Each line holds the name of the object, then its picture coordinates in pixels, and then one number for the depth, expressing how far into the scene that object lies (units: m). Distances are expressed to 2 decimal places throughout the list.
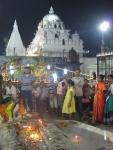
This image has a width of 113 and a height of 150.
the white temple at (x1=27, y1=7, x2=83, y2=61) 30.85
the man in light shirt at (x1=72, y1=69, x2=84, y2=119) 5.30
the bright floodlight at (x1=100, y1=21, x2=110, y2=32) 8.81
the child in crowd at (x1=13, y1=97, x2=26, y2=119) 4.64
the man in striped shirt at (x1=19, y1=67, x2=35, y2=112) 5.47
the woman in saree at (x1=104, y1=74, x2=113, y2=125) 4.77
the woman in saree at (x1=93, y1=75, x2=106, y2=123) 4.90
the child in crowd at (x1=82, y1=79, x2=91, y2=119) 5.47
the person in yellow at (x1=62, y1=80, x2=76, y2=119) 5.29
